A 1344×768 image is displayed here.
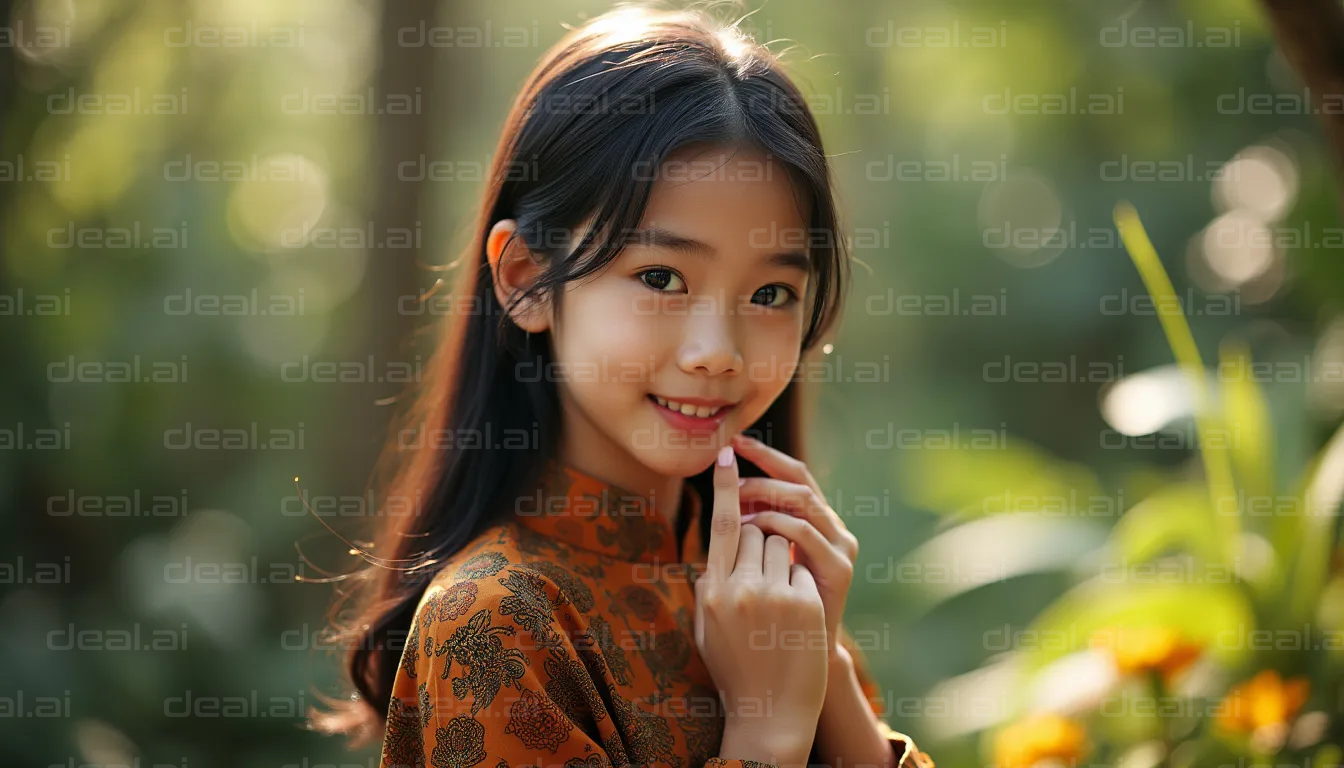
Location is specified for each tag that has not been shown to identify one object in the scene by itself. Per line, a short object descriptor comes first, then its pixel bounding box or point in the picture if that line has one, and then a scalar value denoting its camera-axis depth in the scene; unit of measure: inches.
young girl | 63.1
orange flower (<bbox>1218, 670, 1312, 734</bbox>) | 76.1
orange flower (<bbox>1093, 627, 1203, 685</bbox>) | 75.9
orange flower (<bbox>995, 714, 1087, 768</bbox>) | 76.6
